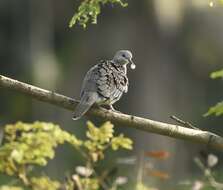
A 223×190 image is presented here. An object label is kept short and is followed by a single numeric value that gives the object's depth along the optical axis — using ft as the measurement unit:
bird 52.42
